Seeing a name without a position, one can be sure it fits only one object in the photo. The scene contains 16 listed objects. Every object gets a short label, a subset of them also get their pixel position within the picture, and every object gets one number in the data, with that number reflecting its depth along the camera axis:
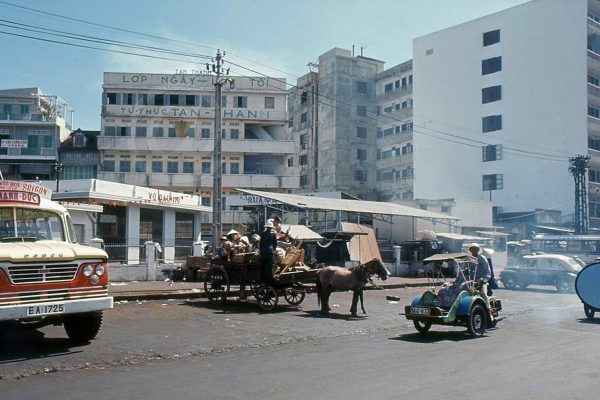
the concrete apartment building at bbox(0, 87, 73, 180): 55.84
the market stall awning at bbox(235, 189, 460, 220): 28.69
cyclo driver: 11.82
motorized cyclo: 11.34
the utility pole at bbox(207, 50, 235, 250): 25.41
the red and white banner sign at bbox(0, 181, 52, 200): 9.79
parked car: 23.64
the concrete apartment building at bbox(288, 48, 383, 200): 67.06
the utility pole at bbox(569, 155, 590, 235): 41.38
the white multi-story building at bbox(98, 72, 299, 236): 57.59
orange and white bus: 8.47
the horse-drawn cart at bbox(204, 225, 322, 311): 15.04
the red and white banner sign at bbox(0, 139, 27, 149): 55.62
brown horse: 14.30
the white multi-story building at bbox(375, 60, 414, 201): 66.44
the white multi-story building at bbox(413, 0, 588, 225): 52.19
